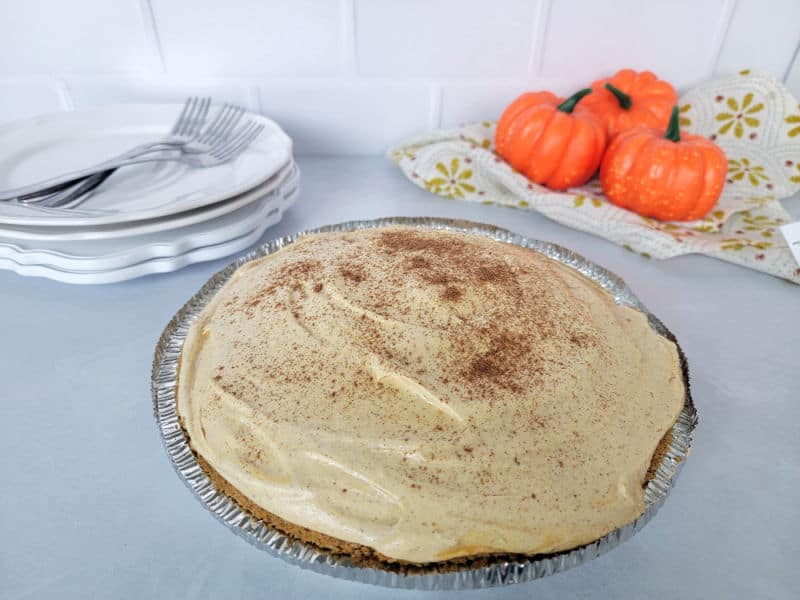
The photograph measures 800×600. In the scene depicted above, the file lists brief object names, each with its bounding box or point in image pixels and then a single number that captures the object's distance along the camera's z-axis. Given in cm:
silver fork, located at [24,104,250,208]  31
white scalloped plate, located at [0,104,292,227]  29
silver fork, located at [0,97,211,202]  30
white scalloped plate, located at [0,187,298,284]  29
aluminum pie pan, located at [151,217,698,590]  16
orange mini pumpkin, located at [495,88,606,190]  39
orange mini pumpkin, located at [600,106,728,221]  37
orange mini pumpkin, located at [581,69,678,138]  42
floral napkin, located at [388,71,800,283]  36
